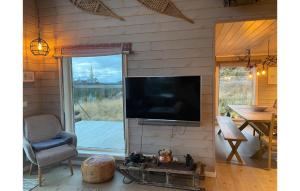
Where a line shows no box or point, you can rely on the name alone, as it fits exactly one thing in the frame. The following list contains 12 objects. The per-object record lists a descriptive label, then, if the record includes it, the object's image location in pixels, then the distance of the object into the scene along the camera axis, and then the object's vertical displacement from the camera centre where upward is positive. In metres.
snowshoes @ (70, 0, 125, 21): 3.32 +1.20
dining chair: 3.47 -0.82
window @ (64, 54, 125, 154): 3.91 -0.24
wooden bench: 3.83 -0.81
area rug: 3.07 -1.30
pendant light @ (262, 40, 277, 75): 6.19 +0.72
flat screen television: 3.15 -0.14
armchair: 3.17 -0.80
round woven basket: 3.20 -1.14
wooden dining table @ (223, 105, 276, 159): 3.67 -0.49
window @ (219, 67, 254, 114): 7.29 +0.05
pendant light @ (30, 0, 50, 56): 3.77 +0.69
